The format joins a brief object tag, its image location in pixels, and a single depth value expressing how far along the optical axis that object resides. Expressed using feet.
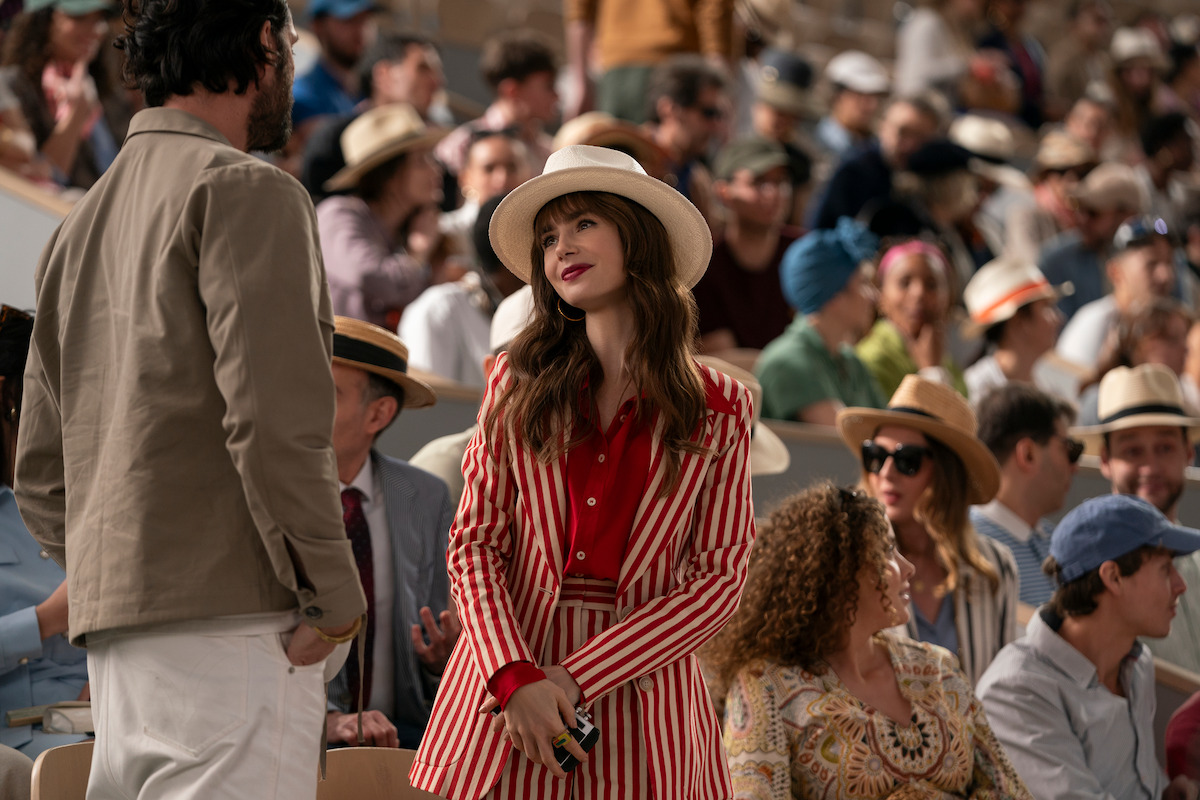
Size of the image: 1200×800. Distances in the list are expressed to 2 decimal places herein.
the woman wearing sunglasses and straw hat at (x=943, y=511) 27.81
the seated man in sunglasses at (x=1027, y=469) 32.48
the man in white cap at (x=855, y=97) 64.08
